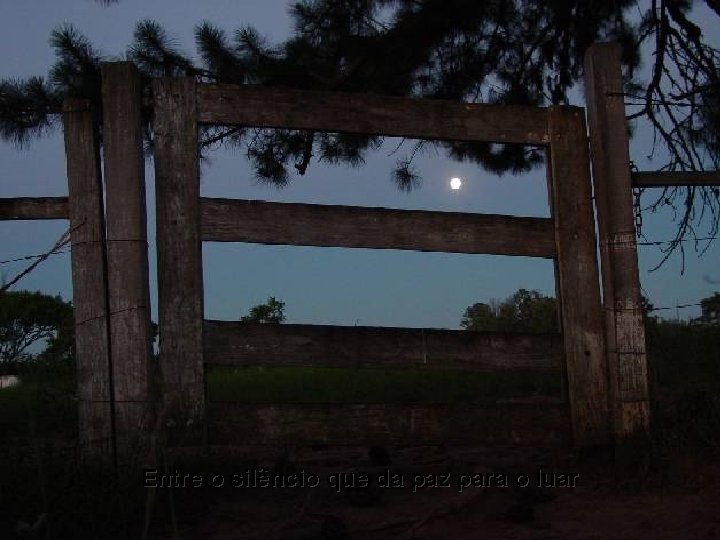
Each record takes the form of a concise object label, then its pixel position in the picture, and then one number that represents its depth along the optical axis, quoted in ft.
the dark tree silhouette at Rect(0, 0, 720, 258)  16.84
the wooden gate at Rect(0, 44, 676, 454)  12.34
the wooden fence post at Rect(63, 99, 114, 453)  12.21
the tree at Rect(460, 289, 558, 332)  45.14
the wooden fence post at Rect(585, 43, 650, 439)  13.69
